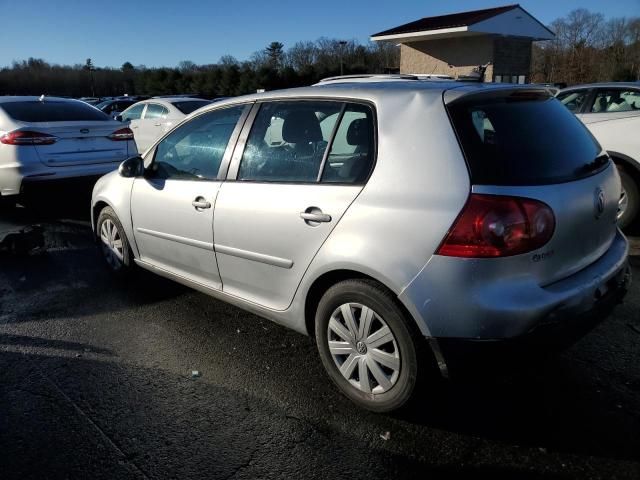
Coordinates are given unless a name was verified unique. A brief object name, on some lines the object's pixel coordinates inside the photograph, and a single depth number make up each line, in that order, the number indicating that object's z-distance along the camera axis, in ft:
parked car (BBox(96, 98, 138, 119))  69.12
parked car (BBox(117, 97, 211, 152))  42.73
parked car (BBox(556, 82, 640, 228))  18.70
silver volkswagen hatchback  7.59
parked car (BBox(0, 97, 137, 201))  21.81
